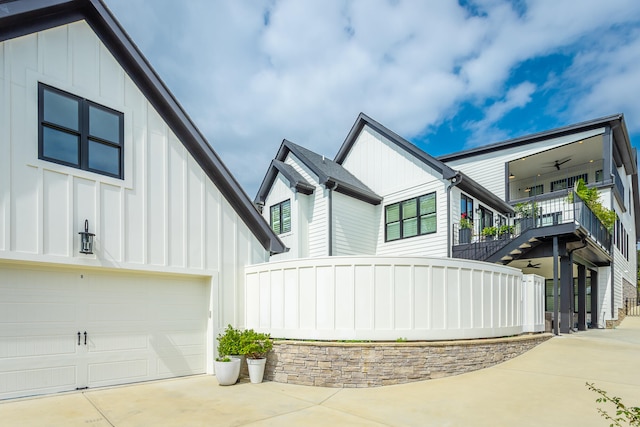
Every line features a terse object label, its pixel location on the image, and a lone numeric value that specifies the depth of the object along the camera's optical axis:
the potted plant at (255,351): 7.41
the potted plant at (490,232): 13.63
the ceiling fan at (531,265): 14.73
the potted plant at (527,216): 12.61
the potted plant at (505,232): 13.24
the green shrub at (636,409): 2.50
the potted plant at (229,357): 7.13
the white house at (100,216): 6.08
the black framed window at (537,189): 24.23
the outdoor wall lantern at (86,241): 6.51
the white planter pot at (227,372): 7.11
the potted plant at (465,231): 13.48
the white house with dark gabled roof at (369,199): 13.93
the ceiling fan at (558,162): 21.43
